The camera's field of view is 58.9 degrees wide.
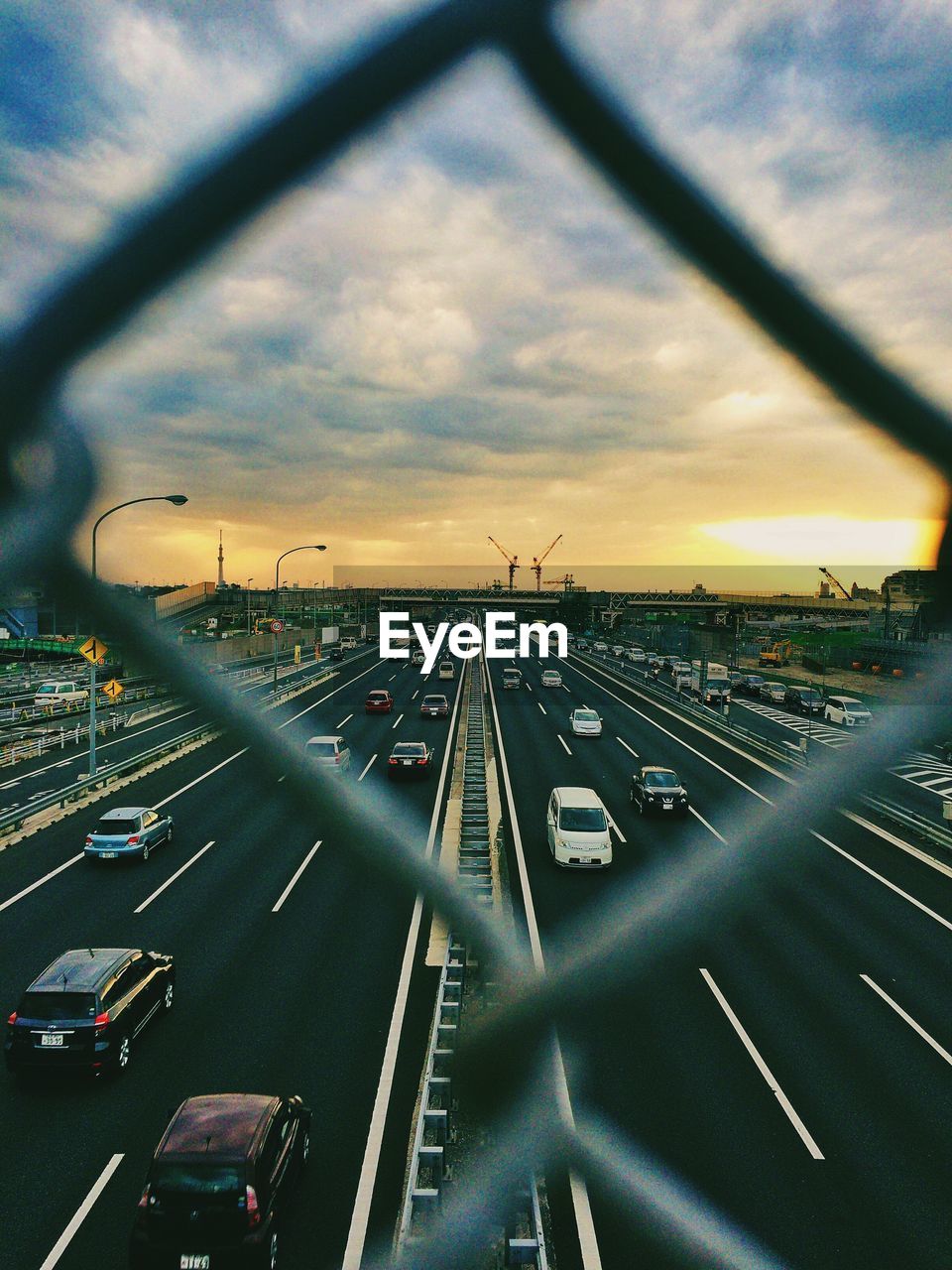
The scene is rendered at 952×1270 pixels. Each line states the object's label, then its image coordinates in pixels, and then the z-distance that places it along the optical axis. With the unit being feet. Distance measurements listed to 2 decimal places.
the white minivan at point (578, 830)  60.03
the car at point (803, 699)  150.92
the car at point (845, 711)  133.18
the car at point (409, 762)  91.71
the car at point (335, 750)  88.99
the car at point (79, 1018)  32.68
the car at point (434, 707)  139.13
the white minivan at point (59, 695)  160.45
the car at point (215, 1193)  23.24
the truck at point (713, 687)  156.04
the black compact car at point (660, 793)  75.72
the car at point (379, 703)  148.05
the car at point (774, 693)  173.97
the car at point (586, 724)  121.60
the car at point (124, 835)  61.16
